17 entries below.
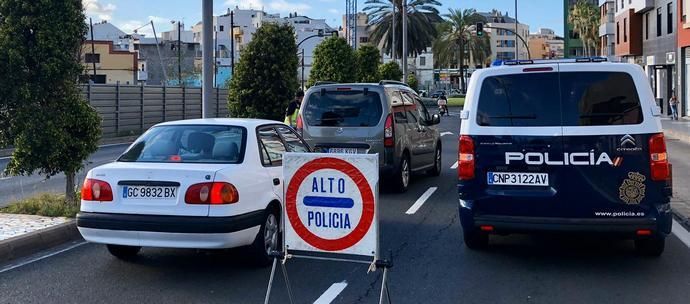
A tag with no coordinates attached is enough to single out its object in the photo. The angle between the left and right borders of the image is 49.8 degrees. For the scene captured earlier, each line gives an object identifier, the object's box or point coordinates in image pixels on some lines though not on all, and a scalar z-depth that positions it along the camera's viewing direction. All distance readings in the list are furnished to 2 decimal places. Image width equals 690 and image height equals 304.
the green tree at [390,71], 46.61
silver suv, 11.99
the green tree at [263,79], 17.92
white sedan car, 6.61
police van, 6.70
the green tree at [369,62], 39.25
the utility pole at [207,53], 13.28
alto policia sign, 5.26
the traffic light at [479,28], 49.80
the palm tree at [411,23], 57.53
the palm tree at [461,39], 78.81
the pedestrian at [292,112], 15.94
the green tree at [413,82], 63.78
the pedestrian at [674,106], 38.22
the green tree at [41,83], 9.75
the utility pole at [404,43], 39.09
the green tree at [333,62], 32.44
